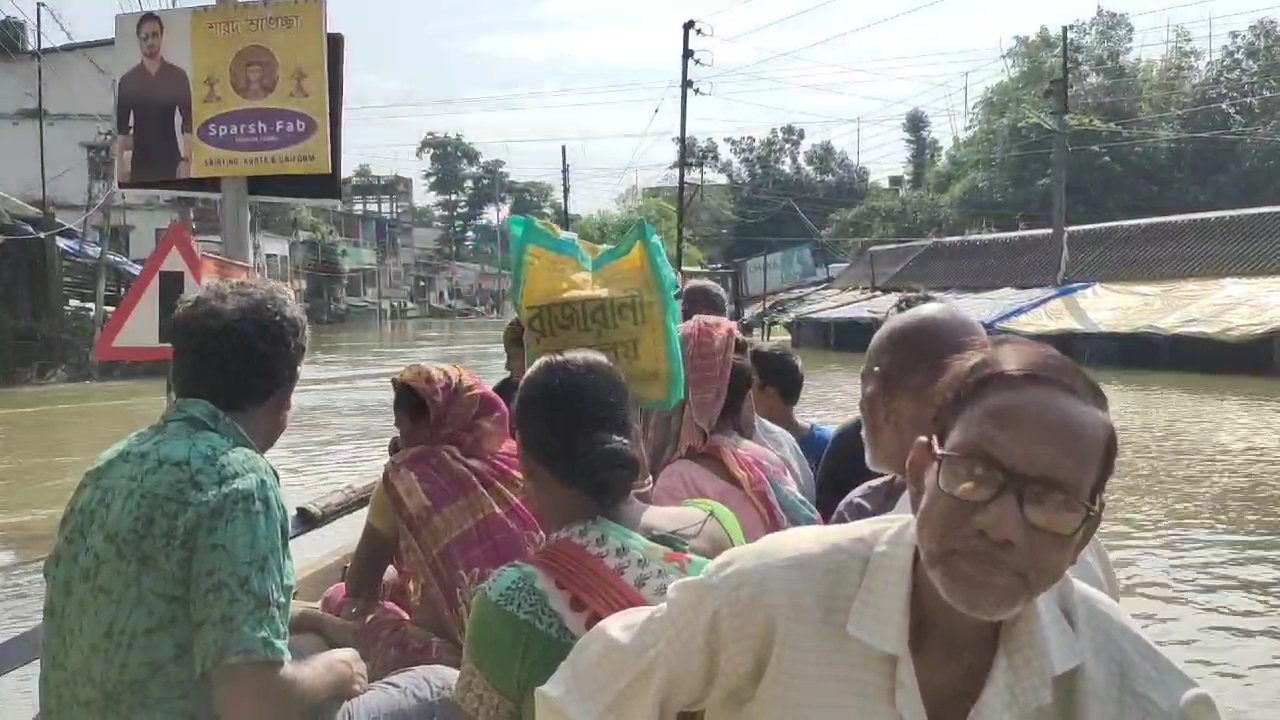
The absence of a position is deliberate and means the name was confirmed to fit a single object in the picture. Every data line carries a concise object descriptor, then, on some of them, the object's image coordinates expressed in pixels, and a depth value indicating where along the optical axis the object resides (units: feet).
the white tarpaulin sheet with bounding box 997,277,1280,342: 73.82
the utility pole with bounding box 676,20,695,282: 112.78
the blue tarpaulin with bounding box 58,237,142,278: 89.30
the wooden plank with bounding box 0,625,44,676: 10.85
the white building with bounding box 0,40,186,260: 116.98
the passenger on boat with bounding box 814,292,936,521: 12.16
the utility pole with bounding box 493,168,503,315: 260.62
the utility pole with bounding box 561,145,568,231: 184.65
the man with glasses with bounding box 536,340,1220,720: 4.24
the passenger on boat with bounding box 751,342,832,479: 16.11
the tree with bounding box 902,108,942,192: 236.43
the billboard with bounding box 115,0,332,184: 18.49
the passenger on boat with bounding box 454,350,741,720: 6.86
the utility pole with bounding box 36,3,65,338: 84.02
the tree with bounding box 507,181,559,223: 259.39
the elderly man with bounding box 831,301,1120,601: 7.68
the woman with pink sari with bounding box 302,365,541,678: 9.91
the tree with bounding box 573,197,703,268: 168.04
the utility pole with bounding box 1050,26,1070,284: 91.25
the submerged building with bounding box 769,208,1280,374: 76.54
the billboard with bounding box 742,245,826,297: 137.80
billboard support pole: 18.12
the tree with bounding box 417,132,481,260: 268.21
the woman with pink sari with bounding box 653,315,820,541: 10.39
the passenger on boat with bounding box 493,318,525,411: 14.34
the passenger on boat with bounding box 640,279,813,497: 11.97
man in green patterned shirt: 6.76
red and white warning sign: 14.67
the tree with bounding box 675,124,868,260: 189.26
